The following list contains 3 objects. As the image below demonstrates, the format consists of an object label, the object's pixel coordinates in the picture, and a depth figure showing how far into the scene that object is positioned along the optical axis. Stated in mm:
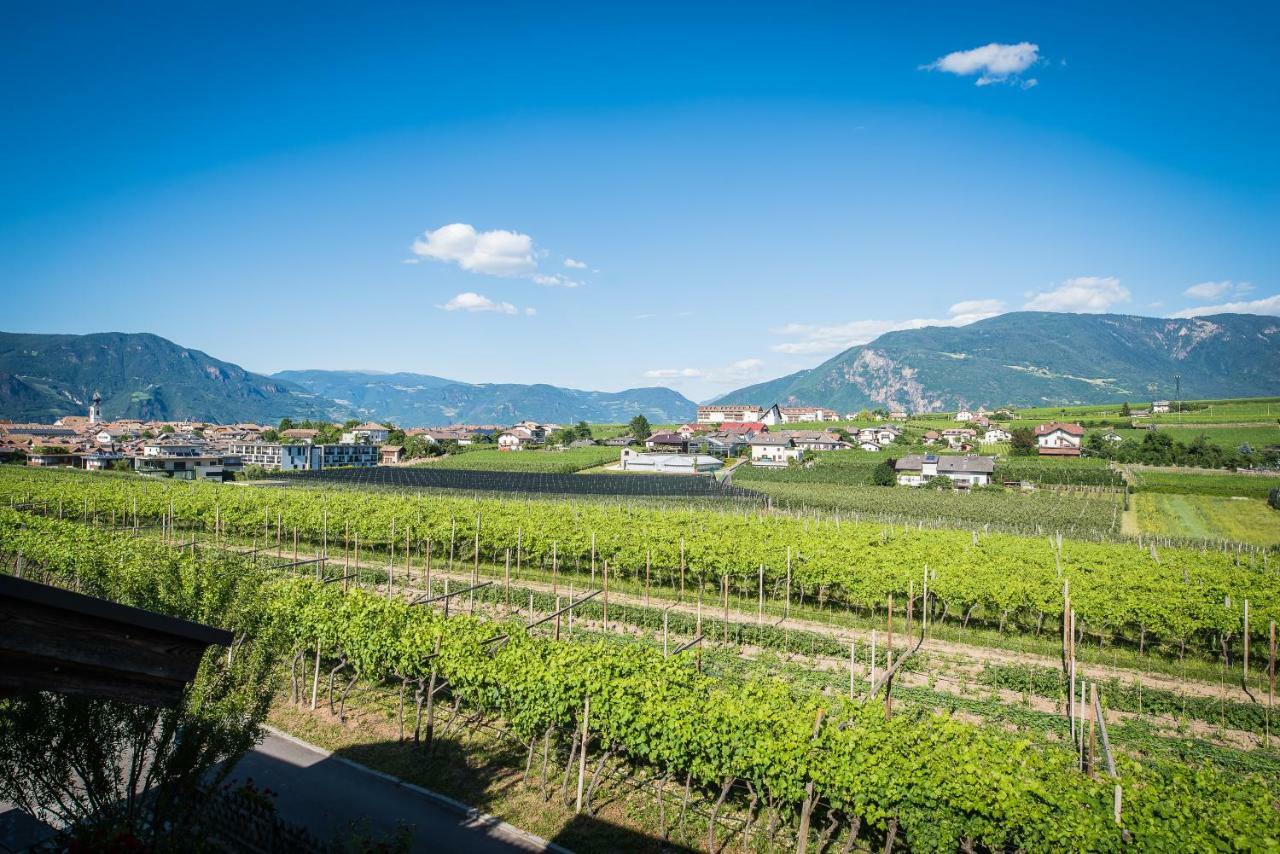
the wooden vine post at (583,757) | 11719
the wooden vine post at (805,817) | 9844
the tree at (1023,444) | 91075
